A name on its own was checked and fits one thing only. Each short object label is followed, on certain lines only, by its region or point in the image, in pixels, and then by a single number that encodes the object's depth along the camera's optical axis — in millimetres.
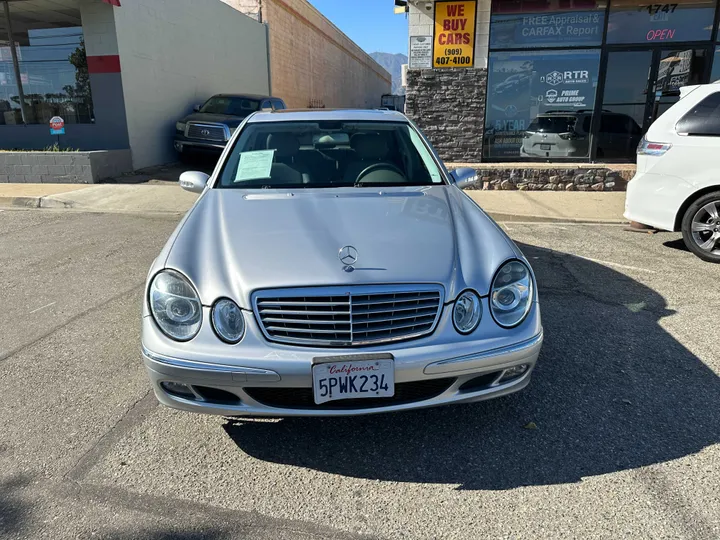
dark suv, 11430
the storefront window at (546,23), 9648
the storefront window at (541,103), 10055
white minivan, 5309
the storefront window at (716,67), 9680
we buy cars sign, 9656
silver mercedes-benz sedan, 2201
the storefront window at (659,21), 9539
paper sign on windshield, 3609
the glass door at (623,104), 9898
